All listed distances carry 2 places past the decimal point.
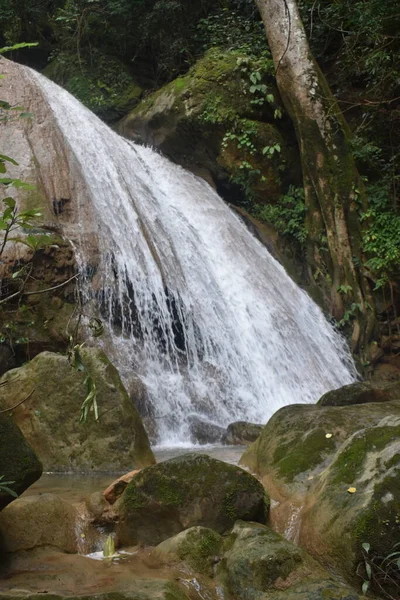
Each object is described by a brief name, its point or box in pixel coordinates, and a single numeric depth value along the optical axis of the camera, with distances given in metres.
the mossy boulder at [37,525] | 3.11
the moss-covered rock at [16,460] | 2.94
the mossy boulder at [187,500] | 3.32
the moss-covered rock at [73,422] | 5.01
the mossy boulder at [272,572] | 2.58
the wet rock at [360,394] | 5.69
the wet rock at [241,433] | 6.19
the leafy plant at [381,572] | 2.69
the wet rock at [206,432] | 6.46
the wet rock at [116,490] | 3.75
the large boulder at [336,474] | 2.86
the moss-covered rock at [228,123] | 11.83
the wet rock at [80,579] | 2.41
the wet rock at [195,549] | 2.94
